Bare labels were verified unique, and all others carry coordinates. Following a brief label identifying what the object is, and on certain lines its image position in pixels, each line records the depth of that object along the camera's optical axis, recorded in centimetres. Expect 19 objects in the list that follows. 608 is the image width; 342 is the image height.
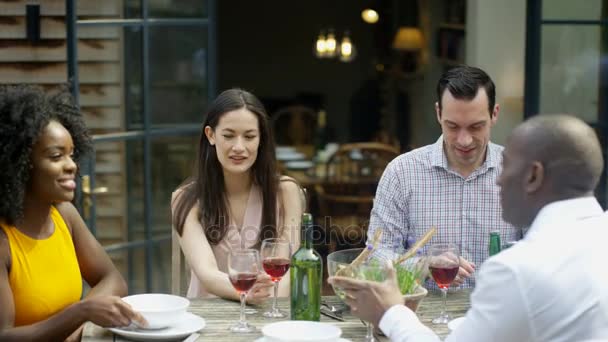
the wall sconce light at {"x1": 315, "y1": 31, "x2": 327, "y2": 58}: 1433
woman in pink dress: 464
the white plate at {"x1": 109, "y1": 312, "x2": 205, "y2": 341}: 356
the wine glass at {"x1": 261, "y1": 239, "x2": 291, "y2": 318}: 383
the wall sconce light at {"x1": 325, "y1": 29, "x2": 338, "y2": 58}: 1425
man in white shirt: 274
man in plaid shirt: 462
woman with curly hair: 360
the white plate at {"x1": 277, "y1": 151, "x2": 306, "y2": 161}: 1060
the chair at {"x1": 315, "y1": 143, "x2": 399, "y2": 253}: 957
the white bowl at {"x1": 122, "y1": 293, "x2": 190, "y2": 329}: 360
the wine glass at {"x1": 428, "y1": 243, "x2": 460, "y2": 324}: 373
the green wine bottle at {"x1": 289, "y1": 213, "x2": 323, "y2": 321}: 379
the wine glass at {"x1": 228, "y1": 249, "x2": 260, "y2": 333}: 368
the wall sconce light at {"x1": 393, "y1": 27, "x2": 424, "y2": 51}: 1383
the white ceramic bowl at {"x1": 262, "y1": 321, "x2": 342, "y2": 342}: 338
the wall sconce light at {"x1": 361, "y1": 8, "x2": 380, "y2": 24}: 1424
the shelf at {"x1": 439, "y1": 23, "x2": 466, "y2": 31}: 1187
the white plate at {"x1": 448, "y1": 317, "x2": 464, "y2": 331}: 365
